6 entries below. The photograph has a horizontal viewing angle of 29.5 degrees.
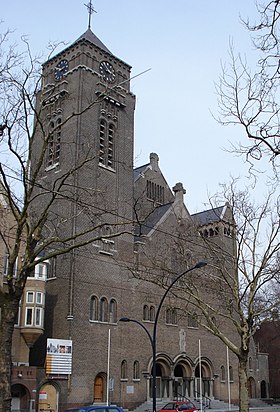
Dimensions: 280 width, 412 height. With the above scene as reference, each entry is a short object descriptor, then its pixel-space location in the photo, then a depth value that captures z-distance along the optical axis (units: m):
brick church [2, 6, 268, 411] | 36.41
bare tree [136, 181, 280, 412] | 25.02
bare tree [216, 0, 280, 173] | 8.99
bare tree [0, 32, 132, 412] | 14.80
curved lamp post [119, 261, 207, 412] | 24.03
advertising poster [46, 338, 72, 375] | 34.94
